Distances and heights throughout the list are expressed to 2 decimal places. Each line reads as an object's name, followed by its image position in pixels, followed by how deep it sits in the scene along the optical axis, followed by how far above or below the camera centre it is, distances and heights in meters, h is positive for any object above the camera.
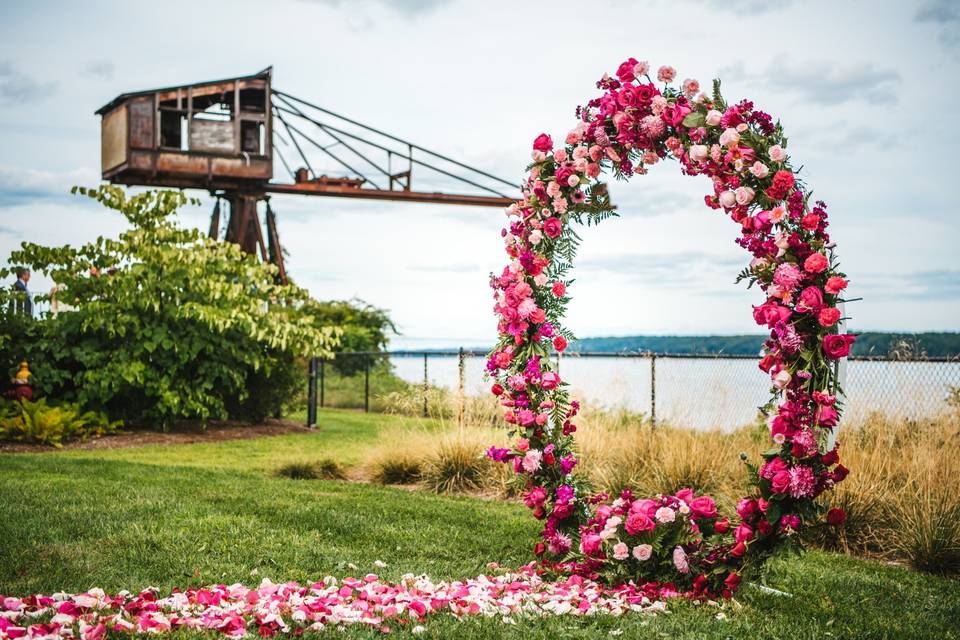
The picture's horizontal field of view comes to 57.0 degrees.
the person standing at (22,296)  13.44 +0.67
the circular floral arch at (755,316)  4.52 +0.05
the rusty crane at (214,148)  19.62 +4.41
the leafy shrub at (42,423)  11.88 -1.13
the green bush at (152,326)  13.05 +0.21
